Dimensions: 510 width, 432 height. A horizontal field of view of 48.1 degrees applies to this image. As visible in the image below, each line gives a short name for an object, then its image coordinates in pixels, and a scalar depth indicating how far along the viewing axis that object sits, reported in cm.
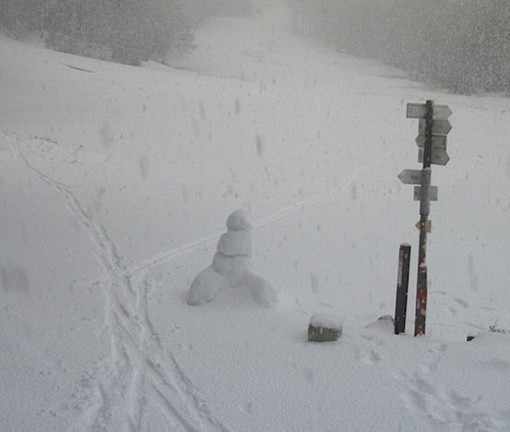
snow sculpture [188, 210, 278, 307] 860
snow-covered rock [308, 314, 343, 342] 721
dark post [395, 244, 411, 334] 753
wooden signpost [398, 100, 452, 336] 734
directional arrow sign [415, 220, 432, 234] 753
